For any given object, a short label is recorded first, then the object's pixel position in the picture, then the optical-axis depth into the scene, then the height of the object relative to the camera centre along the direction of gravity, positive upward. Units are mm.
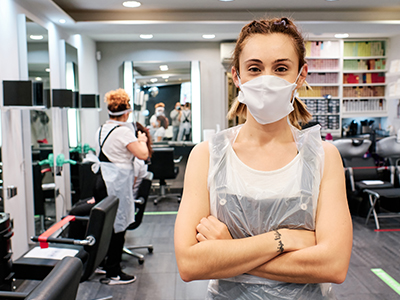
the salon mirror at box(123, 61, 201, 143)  7008 +635
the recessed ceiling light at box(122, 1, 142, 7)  4242 +1363
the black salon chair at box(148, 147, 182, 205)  5953 -654
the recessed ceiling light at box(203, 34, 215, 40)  6449 +1491
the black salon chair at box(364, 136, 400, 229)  4750 -899
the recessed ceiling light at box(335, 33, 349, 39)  6988 +1577
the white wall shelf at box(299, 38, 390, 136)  7441 +822
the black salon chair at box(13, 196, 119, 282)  2377 -831
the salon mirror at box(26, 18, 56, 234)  3881 -104
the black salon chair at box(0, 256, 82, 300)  1175 -527
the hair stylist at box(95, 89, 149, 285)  3178 -386
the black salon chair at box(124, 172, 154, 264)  3471 -746
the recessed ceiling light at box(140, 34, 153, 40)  6387 +1496
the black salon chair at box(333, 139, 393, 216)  5008 -721
